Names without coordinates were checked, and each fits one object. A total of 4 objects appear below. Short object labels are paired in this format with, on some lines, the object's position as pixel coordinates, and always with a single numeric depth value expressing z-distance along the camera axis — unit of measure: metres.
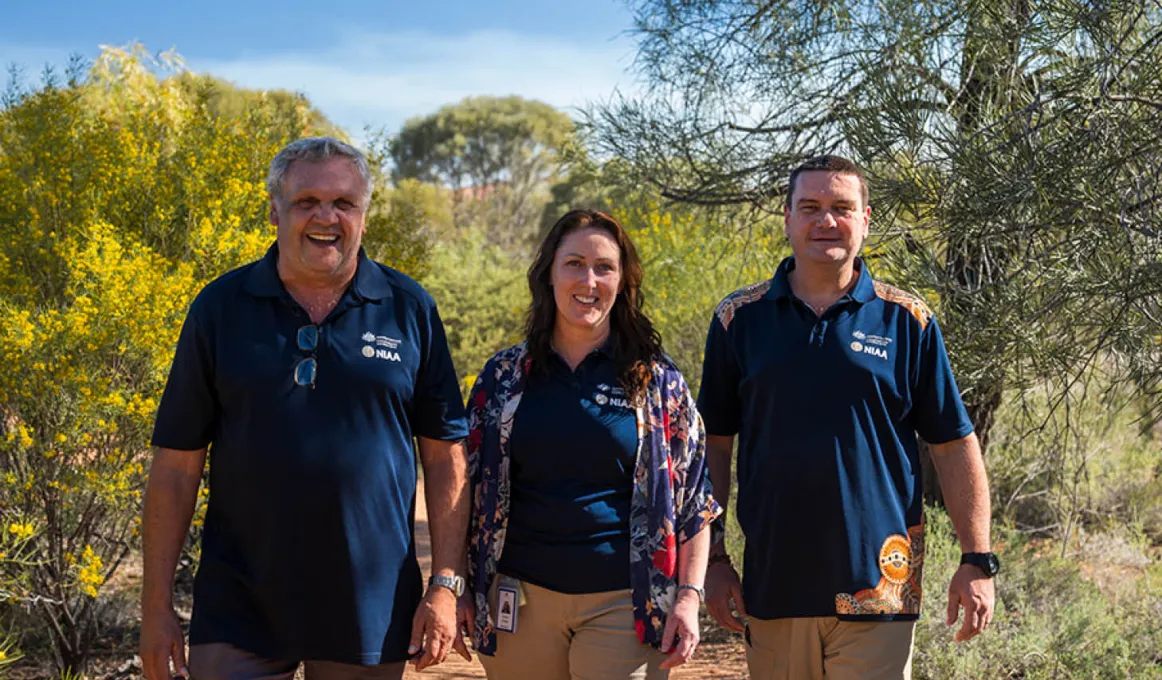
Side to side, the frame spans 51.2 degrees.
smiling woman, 2.95
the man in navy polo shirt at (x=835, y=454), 3.07
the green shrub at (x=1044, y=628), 5.39
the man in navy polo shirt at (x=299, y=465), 2.81
